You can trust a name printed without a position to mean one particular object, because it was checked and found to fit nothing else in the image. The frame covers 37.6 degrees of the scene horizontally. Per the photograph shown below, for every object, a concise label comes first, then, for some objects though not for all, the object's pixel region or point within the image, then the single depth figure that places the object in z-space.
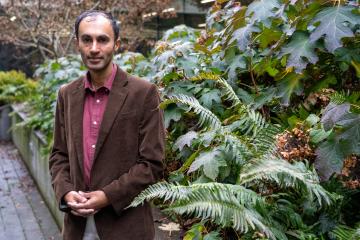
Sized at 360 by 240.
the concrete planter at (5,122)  12.51
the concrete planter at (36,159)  6.56
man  2.42
